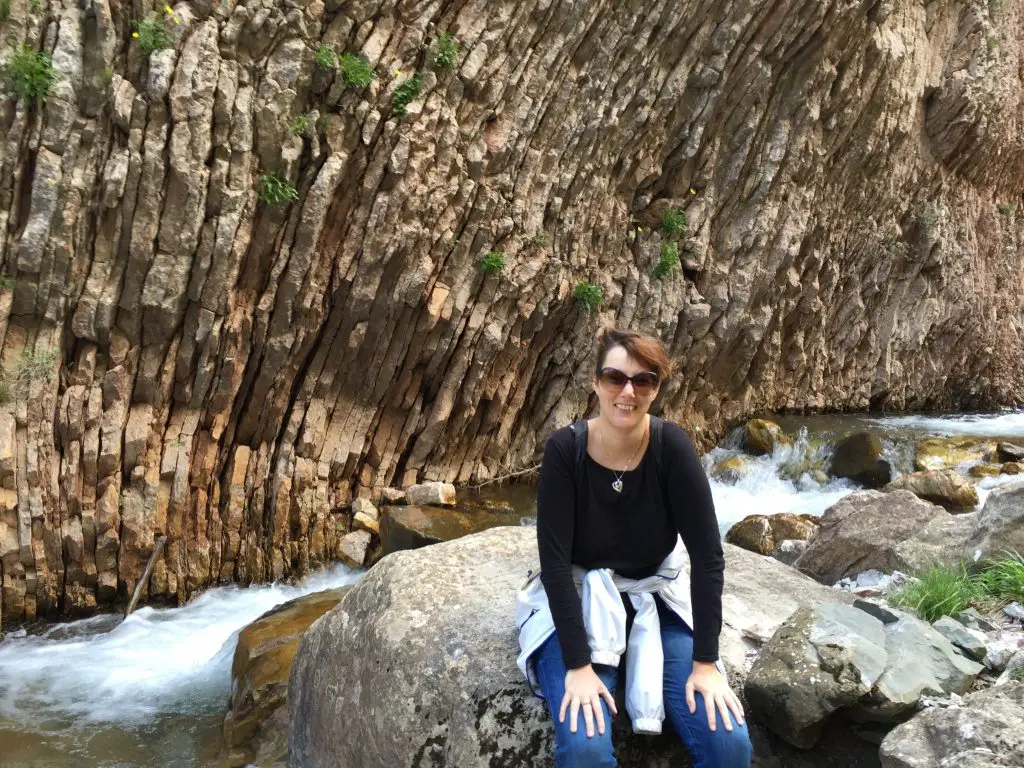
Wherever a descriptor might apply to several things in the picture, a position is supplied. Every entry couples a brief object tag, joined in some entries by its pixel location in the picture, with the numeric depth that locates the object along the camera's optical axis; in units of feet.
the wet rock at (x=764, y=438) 46.16
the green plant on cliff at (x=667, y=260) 42.88
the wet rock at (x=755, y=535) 30.68
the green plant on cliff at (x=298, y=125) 27.63
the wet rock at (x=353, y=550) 30.86
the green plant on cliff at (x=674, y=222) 43.57
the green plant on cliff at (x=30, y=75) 22.98
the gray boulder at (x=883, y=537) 19.95
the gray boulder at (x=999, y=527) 17.02
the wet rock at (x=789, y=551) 27.61
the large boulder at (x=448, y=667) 10.66
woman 9.40
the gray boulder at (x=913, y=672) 10.09
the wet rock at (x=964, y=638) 12.14
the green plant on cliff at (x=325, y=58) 27.81
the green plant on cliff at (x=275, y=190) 27.53
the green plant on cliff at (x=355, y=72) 28.48
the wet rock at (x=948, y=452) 41.39
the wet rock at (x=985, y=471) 38.70
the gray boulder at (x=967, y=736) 8.13
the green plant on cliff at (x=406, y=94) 29.94
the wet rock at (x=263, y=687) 18.31
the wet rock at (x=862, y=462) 40.81
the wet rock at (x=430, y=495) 33.73
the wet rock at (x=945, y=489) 32.94
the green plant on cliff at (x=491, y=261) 34.06
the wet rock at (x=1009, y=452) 41.96
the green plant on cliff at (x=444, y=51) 30.94
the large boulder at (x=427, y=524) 29.09
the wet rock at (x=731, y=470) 42.86
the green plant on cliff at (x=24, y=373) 24.00
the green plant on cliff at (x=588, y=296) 38.81
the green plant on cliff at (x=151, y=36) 24.62
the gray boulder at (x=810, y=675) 10.00
